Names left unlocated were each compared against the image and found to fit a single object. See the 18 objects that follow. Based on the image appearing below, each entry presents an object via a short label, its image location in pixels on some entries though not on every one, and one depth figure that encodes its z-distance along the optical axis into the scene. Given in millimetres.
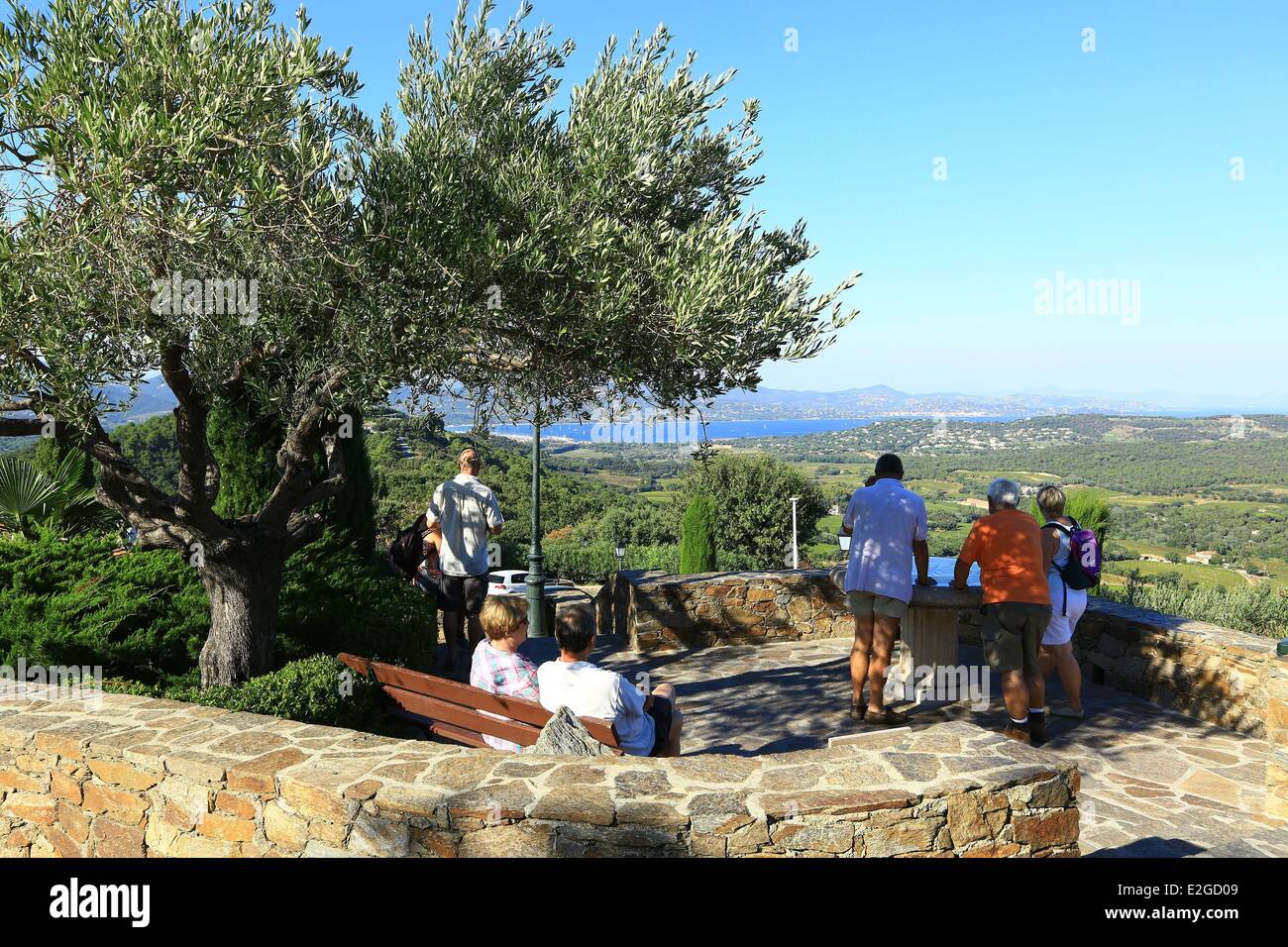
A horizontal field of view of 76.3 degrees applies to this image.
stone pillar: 7527
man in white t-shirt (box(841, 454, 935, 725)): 6422
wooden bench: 4672
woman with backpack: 6398
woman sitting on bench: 4996
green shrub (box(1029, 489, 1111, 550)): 12352
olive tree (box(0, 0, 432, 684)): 4562
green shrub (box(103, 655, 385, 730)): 5750
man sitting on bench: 4414
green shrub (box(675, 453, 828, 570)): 50062
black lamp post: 10641
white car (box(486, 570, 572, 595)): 21977
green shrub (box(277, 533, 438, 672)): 7516
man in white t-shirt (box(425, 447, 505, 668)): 7570
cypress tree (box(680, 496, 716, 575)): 17391
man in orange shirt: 6082
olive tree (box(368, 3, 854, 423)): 5605
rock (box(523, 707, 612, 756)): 4152
